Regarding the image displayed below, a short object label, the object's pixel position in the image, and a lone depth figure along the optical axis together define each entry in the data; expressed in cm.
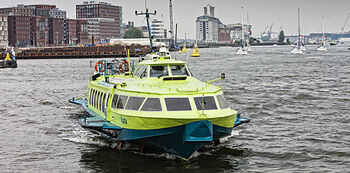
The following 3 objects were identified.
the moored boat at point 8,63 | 9906
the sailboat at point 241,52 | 16818
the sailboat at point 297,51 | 16750
